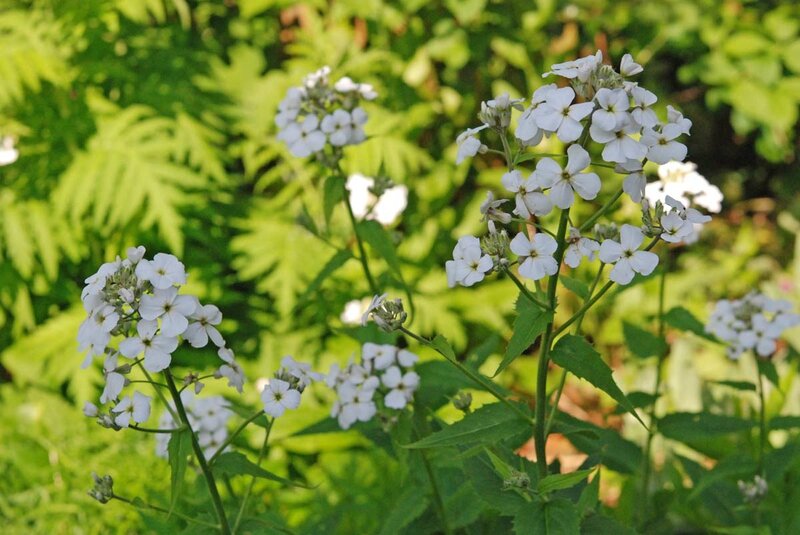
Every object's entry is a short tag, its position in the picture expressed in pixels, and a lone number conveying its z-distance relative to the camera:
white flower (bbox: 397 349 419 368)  1.20
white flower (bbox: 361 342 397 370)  1.20
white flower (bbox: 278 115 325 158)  1.22
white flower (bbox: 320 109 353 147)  1.22
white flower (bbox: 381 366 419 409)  1.18
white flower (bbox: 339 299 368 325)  1.41
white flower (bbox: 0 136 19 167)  1.76
